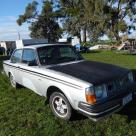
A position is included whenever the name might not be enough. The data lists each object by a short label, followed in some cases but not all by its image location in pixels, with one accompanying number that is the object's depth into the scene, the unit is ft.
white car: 9.08
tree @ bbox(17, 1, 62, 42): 101.49
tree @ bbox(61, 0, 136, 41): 71.59
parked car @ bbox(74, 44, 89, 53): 60.80
